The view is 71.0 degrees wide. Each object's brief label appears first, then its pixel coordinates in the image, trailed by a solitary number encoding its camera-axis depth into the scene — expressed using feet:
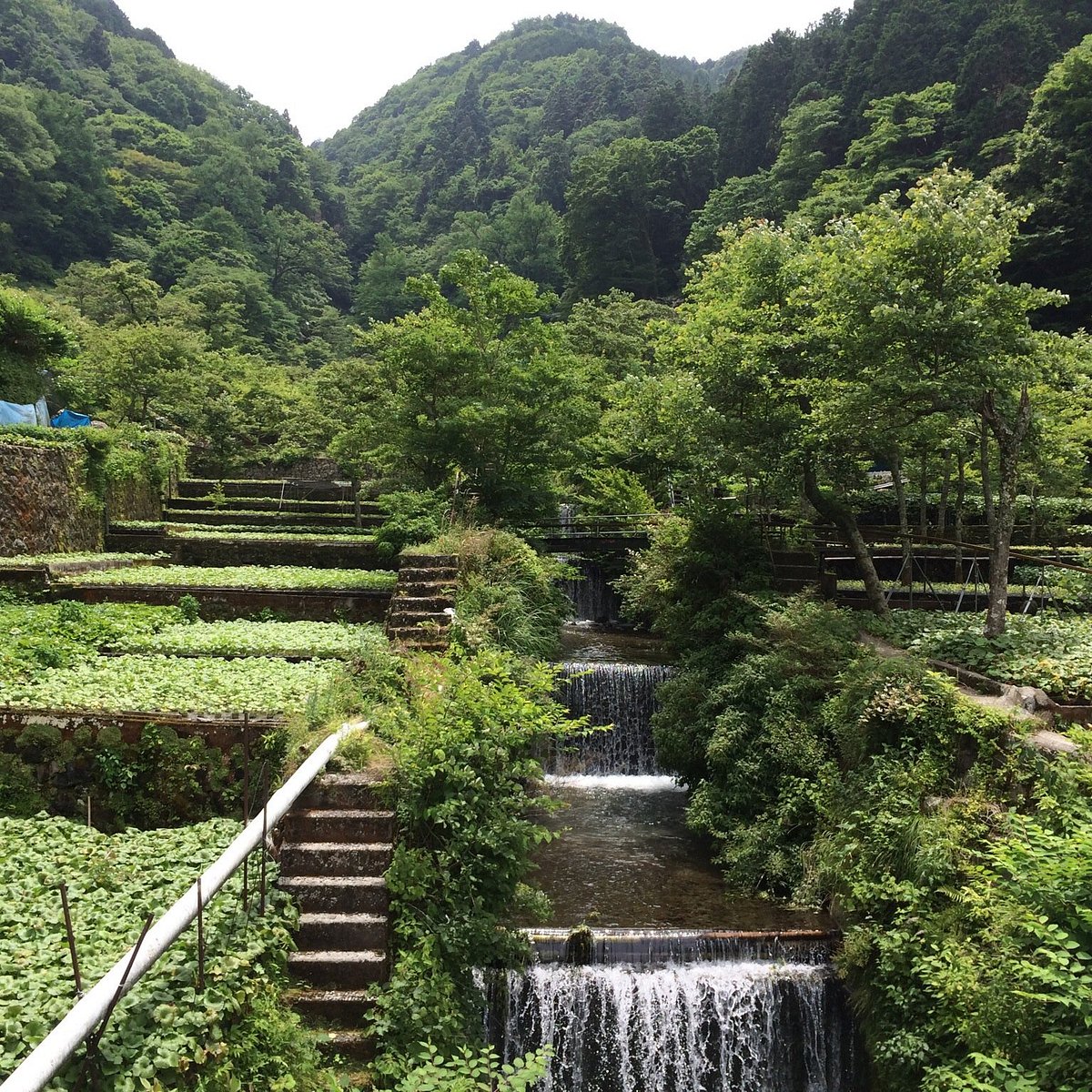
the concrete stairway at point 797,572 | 44.29
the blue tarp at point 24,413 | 52.54
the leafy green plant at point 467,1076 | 13.06
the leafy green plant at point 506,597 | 33.04
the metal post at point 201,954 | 12.89
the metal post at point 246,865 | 15.34
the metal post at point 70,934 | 10.03
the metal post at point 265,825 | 15.31
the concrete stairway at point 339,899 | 15.90
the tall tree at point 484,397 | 49.06
